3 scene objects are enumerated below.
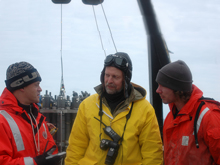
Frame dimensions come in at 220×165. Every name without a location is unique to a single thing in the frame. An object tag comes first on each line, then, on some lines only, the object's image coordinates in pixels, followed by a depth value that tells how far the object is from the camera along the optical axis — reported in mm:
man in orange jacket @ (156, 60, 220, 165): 1962
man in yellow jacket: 2352
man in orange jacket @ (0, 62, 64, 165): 2117
